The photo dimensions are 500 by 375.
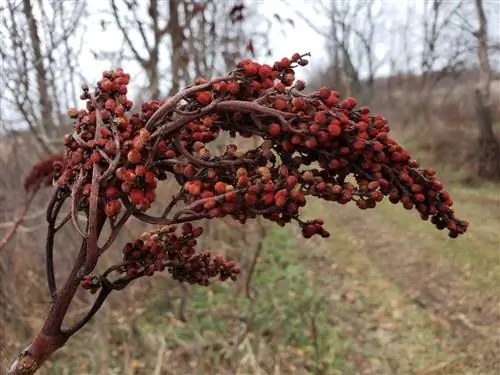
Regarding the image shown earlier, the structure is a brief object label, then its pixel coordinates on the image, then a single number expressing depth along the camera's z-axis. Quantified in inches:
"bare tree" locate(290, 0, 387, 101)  199.8
